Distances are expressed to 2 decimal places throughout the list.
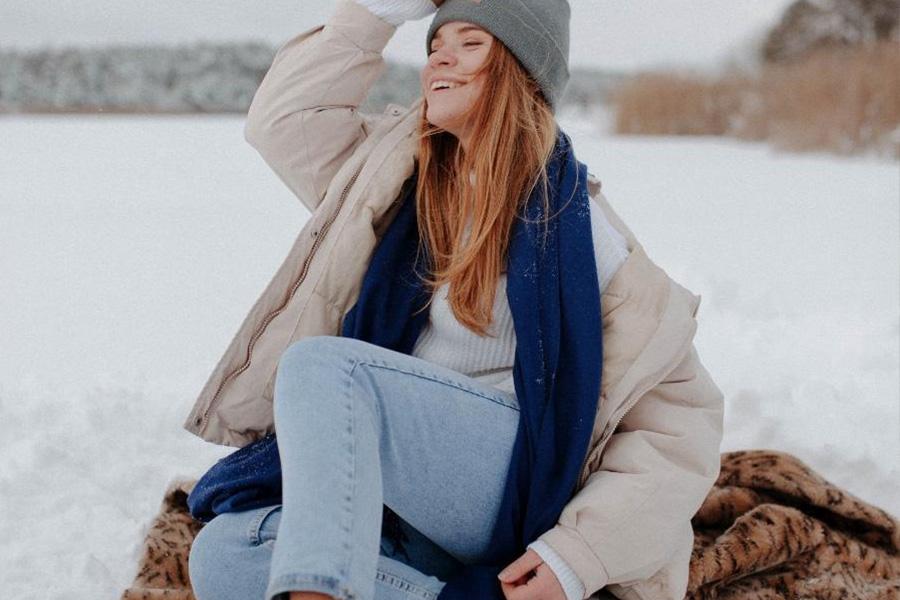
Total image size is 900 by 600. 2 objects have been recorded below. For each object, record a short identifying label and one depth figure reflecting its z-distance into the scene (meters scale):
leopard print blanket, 1.93
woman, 1.37
